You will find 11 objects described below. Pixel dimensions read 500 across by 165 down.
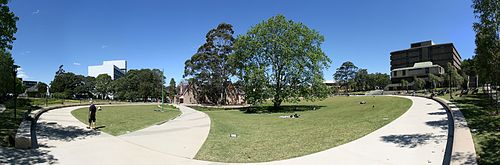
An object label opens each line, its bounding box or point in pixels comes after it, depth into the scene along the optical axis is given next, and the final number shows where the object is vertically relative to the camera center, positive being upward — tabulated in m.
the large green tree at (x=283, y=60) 35.22 +3.77
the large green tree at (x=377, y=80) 111.95 +4.20
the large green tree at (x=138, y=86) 87.38 +1.33
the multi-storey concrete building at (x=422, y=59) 99.75 +12.97
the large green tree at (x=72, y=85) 95.88 +1.70
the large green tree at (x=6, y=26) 13.13 +2.99
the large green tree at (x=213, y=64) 53.38 +4.94
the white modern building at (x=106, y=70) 170.00 +12.35
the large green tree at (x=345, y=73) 129.00 +7.90
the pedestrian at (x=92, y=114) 15.58 -1.27
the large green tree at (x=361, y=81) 117.19 +4.00
